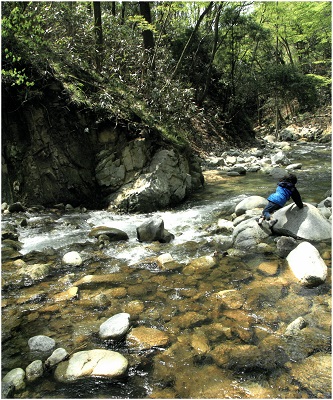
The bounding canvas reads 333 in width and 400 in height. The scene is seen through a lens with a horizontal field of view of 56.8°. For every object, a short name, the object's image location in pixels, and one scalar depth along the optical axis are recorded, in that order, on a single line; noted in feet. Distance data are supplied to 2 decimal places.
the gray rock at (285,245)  16.30
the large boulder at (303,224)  17.52
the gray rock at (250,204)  22.84
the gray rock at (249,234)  17.72
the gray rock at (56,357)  9.21
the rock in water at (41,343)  10.09
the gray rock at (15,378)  8.55
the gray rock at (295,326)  10.55
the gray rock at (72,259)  16.43
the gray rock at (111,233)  19.94
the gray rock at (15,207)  24.70
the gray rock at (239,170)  39.37
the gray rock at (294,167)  40.37
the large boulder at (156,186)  25.89
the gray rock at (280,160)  44.53
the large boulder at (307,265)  13.34
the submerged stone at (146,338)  10.24
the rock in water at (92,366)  8.80
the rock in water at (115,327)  10.44
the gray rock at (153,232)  19.51
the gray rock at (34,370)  8.84
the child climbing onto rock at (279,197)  18.71
